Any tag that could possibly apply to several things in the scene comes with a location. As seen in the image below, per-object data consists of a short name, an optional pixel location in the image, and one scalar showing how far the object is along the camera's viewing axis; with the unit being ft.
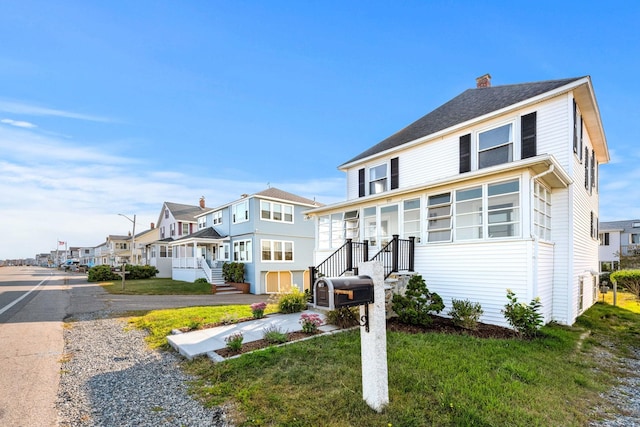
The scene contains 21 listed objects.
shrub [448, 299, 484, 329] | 23.39
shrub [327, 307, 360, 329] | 24.32
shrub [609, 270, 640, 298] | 38.73
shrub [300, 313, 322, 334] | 22.21
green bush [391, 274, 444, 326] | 24.43
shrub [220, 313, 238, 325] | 26.23
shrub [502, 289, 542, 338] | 21.27
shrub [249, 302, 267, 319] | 28.25
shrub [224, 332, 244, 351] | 18.01
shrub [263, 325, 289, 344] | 19.76
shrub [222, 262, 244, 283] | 68.18
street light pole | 82.47
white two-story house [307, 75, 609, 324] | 24.75
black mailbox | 10.12
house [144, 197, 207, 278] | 103.19
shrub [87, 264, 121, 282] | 81.10
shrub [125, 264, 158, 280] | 89.66
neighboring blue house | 67.67
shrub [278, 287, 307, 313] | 31.53
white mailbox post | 10.74
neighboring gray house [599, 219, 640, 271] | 94.49
